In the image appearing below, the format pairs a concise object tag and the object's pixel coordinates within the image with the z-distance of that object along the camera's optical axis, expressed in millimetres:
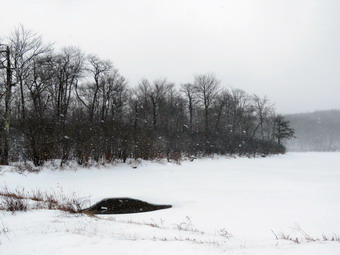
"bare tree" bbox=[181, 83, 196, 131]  57781
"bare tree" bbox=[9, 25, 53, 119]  23419
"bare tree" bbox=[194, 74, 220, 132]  56438
